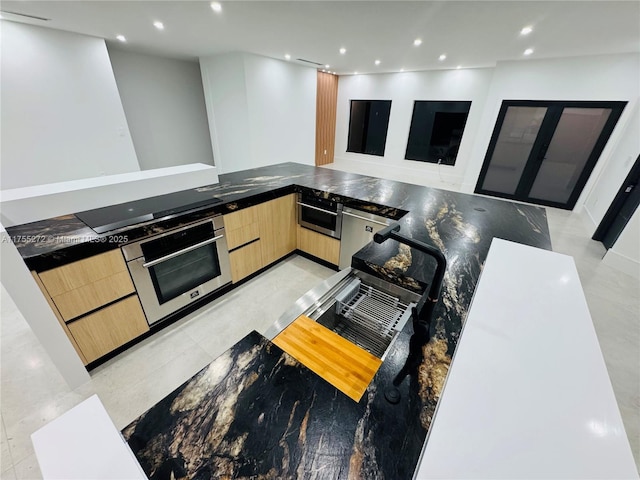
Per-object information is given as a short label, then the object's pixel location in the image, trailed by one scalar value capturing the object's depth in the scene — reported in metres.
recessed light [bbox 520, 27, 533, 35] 2.90
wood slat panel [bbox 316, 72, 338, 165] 6.88
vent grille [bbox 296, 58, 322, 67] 4.91
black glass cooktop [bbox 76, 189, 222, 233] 1.62
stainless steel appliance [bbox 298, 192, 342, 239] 2.43
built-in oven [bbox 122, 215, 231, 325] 1.67
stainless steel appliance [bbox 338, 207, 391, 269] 2.20
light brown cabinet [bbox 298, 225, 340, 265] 2.62
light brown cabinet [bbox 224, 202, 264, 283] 2.17
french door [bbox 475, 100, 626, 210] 4.34
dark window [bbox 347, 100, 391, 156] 7.11
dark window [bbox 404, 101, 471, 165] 6.13
